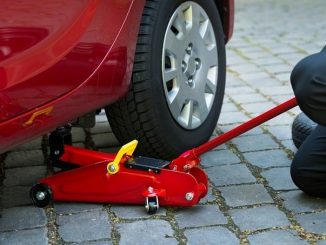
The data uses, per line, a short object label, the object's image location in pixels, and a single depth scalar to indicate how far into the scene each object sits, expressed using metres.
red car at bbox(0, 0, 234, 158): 2.94
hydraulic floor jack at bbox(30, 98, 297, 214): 3.45
